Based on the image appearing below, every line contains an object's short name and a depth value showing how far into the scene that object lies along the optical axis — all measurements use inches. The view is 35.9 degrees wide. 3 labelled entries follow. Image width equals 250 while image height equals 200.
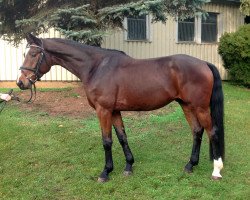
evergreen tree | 367.6
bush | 556.1
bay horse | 209.8
